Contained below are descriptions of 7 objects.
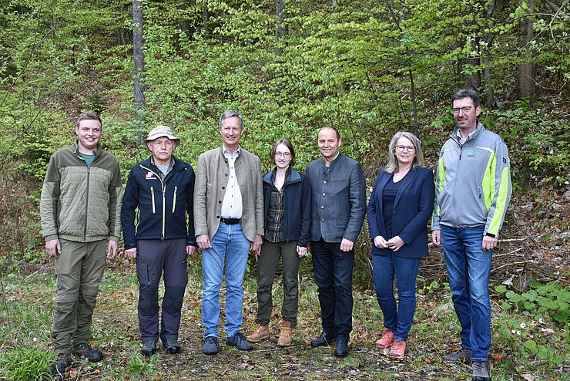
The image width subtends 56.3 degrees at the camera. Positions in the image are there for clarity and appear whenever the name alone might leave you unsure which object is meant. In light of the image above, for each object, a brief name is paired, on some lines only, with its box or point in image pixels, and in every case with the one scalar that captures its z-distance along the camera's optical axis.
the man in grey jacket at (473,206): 4.39
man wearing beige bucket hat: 4.90
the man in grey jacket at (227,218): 5.02
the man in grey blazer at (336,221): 4.97
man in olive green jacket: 4.71
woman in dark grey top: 5.12
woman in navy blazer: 4.77
